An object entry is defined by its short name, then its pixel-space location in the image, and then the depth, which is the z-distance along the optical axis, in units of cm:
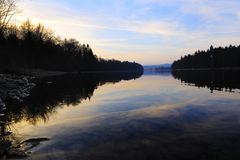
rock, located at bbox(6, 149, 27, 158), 544
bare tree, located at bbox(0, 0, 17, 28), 3359
